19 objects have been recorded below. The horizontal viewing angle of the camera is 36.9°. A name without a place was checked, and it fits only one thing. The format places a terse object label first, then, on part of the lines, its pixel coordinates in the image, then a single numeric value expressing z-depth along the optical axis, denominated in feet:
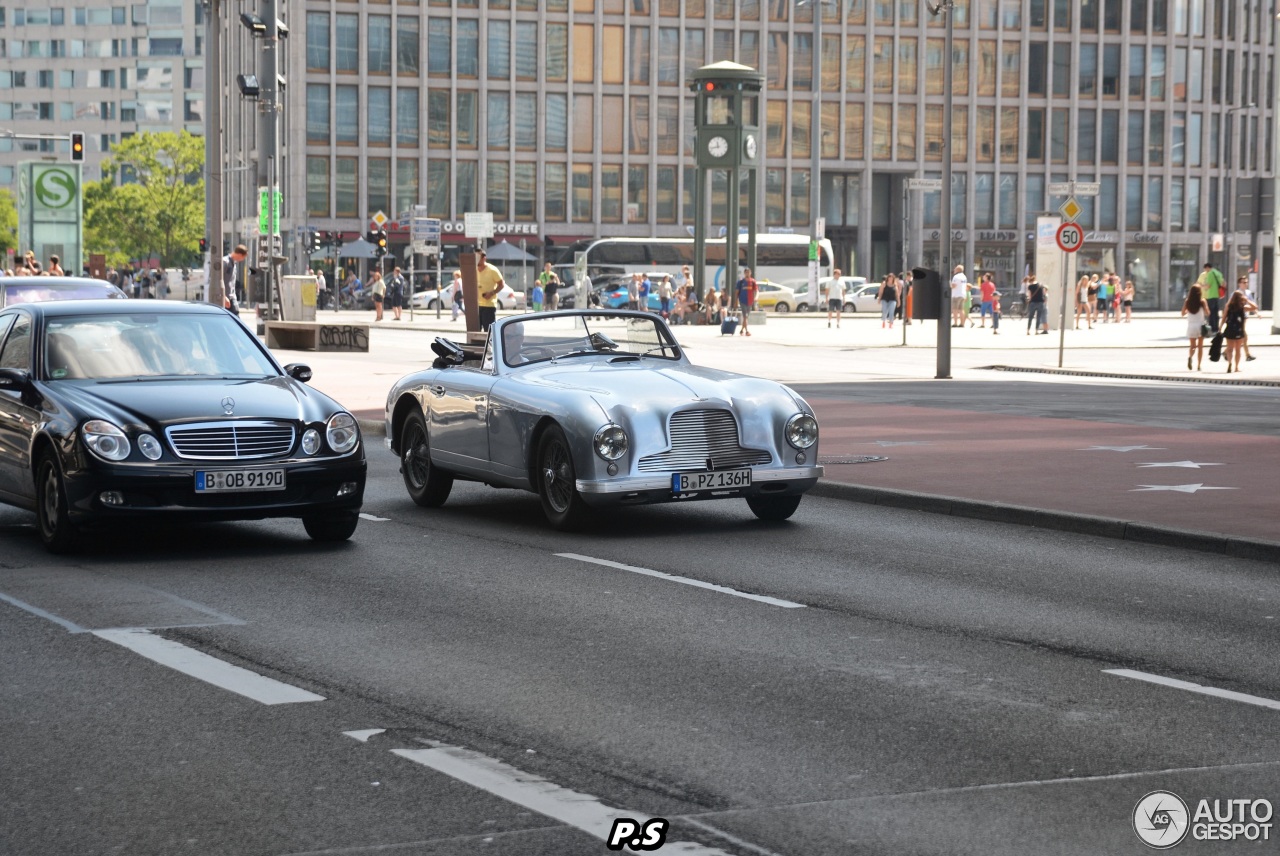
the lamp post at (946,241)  94.12
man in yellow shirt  100.22
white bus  285.43
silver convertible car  37.88
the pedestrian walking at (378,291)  205.36
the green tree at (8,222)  467.93
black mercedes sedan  34.22
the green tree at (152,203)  372.79
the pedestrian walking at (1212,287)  137.88
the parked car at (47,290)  72.69
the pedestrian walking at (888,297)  183.11
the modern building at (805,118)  308.19
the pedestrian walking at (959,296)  185.26
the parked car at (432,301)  245.86
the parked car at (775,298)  269.23
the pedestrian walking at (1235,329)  106.45
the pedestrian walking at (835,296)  194.90
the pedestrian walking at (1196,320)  108.58
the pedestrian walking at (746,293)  171.83
